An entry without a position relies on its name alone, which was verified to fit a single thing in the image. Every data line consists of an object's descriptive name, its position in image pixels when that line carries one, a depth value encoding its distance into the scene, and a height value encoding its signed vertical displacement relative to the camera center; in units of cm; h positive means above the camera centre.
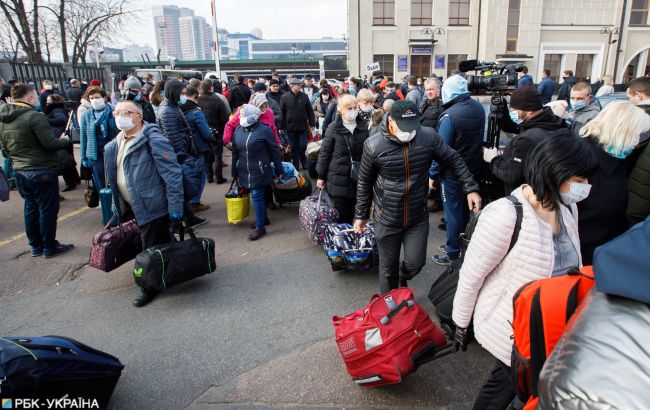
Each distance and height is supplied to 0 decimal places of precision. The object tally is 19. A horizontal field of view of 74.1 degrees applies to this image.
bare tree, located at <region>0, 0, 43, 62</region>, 1892 +234
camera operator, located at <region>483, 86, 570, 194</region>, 325 -47
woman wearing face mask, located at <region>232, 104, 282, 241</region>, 530 -99
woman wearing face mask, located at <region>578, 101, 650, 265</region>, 265 -70
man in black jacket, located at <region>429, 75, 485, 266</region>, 444 -67
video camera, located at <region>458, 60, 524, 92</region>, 470 -10
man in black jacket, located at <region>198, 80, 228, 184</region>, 819 -77
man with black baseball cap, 318 -85
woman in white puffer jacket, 193 -79
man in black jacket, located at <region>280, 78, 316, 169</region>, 830 -84
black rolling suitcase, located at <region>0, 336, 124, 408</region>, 215 -150
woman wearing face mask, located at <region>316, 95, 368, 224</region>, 456 -83
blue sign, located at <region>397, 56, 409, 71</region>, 2767 +44
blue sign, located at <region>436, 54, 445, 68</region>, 2770 +47
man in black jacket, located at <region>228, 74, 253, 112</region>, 1113 -53
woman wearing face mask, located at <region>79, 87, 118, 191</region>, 569 -68
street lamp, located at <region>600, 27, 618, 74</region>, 2642 +182
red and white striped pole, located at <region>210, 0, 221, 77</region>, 2023 +199
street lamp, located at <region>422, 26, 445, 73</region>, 2724 +222
